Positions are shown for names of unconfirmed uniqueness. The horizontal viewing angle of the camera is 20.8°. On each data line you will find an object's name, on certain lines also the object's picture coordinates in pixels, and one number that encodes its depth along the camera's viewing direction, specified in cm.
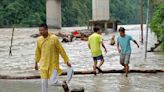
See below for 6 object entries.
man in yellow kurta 873
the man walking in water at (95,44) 1354
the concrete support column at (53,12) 6162
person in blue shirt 1312
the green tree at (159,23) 2020
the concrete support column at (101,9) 5428
